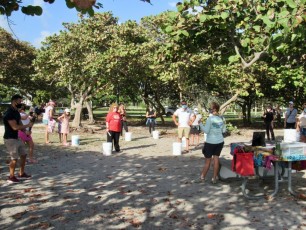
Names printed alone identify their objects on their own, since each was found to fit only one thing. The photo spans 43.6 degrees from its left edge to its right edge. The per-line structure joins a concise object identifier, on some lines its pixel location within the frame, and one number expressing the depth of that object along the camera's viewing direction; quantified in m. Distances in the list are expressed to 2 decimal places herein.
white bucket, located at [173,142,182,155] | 13.22
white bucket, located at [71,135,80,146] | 15.74
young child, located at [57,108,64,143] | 15.90
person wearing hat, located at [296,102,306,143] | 14.55
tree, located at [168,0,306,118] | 5.82
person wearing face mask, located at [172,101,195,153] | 13.94
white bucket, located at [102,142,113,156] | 13.03
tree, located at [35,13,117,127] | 22.89
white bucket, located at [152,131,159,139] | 19.42
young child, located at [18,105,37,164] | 10.57
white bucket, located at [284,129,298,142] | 10.79
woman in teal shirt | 8.56
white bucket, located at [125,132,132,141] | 18.03
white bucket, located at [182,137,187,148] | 15.58
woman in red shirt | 13.65
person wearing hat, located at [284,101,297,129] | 16.06
